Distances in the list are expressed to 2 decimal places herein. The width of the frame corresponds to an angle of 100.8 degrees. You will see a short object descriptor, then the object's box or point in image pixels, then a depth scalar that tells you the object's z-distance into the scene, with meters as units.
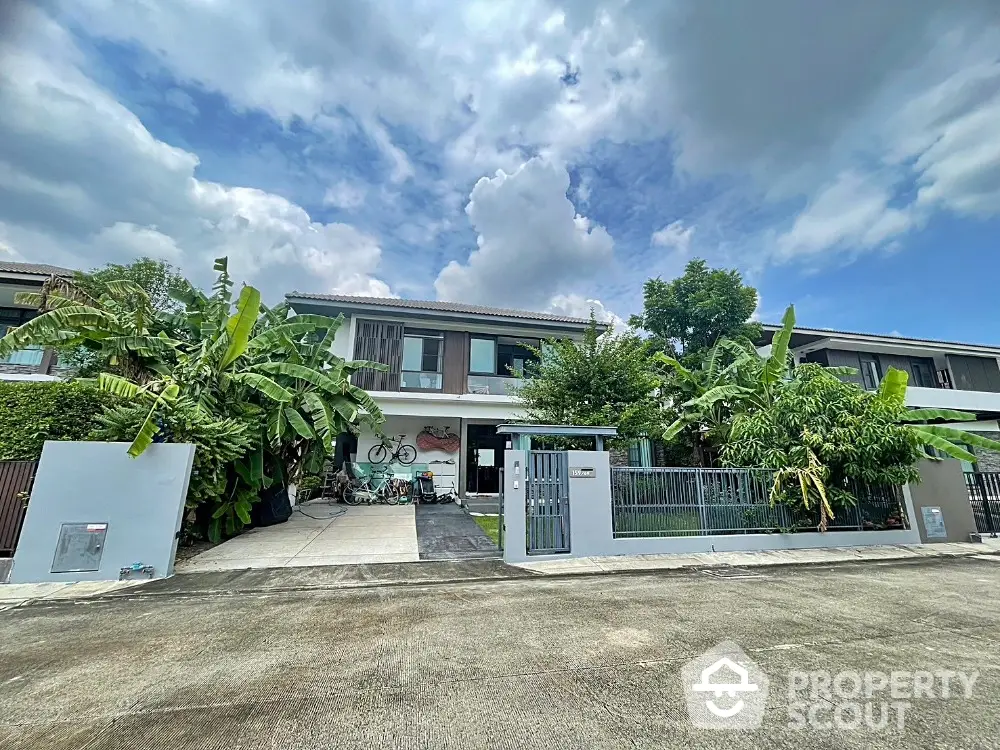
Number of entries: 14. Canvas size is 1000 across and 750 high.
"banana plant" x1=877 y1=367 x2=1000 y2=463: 8.52
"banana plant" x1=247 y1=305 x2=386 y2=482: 9.27
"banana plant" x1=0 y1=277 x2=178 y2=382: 7.12
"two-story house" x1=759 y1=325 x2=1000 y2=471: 18.39
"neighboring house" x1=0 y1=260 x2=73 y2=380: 13.91
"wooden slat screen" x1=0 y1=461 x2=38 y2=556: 6.02
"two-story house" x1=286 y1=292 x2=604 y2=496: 15.51
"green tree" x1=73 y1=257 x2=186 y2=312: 16.25
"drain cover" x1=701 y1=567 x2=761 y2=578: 6.73
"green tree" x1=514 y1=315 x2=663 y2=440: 10.94
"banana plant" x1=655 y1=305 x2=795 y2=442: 10.68
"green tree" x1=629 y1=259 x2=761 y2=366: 16.25
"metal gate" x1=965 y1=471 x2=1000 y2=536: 10.09
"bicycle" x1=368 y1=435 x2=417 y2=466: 15.86
